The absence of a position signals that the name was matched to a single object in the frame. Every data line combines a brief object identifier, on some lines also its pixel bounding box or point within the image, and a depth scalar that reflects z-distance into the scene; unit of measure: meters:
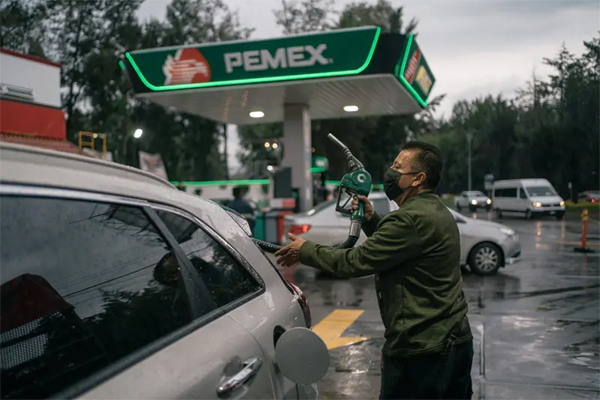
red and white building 11.14
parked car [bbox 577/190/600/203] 28.07
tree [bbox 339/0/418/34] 49.28
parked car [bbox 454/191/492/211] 50.03
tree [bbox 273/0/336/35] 50.75
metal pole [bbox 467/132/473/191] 61.66
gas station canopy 15.01
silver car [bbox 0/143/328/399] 1.62
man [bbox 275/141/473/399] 2.80
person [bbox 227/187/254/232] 13.23
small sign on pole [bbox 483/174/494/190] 55.29
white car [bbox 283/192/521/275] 11.68
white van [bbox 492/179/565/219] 33.25
